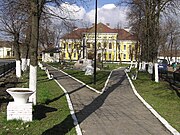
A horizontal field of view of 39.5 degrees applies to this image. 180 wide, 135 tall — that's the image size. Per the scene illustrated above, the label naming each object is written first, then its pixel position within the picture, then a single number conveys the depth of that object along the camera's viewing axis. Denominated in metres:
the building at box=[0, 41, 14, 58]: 79.73
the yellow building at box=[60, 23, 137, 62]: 61.73
